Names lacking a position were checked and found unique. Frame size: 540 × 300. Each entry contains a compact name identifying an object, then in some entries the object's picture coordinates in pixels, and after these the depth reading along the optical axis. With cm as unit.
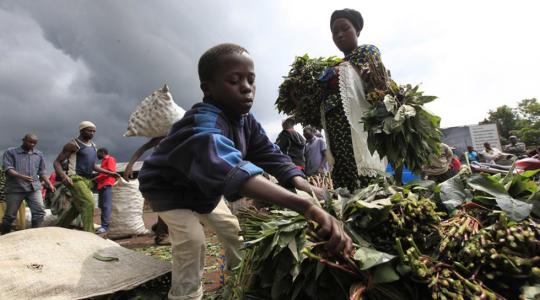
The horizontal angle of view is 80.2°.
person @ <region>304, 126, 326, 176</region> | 605
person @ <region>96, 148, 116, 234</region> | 526
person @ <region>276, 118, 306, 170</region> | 566
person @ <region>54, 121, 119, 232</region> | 463
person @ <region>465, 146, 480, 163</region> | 1092
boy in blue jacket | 121
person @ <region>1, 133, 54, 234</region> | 544
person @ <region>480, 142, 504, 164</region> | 1039
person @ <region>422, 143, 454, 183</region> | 406
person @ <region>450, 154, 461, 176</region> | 511
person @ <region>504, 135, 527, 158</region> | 1136
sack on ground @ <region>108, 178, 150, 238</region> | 560
